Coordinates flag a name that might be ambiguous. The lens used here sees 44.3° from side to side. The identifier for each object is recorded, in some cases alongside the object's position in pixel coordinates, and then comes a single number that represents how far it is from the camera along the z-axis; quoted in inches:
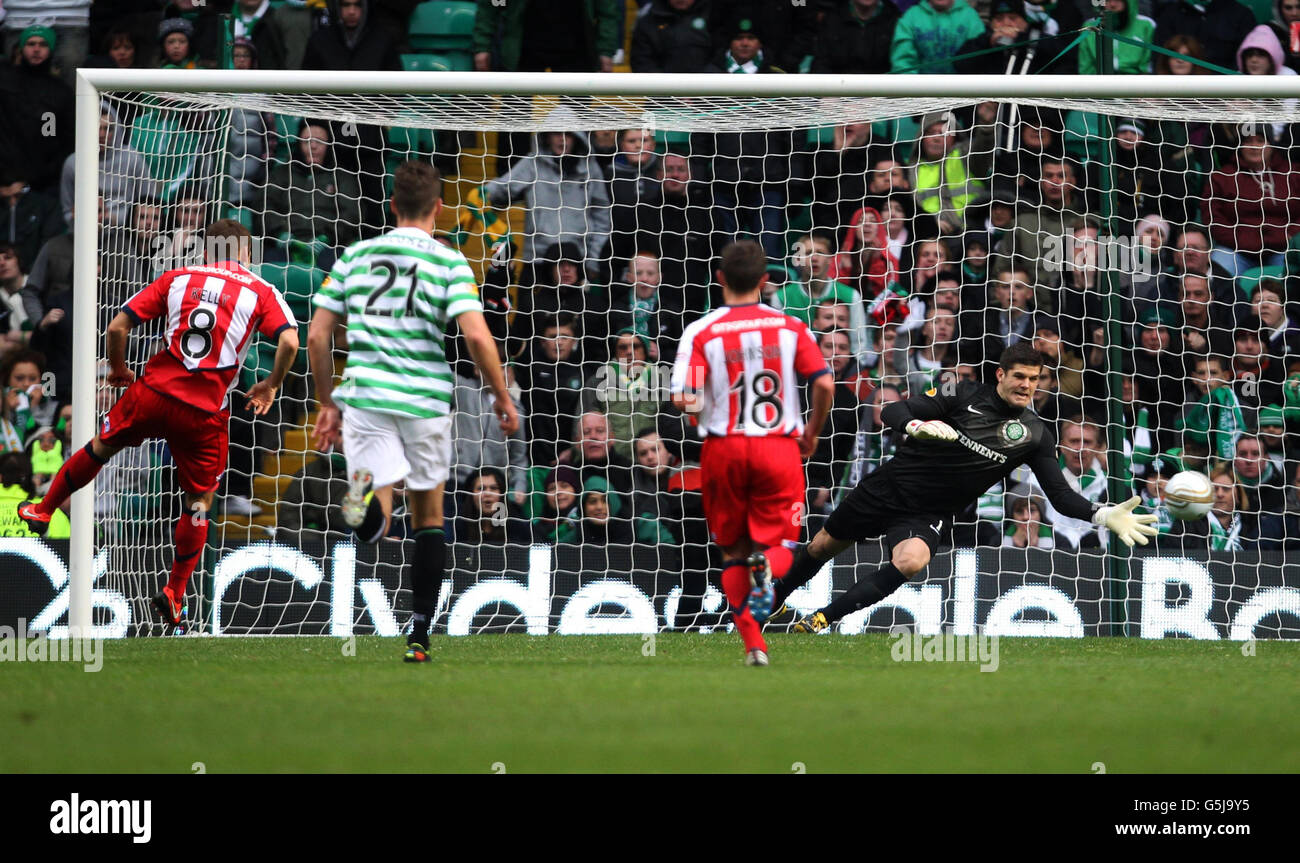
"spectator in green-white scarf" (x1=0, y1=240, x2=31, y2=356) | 427.2
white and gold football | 336.5
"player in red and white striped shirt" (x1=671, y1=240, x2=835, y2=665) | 256.1
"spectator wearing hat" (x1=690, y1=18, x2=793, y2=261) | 416.8
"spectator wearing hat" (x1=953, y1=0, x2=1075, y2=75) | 443.8
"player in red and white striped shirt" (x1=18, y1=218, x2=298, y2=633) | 301.6
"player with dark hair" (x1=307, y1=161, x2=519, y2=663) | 261.0
